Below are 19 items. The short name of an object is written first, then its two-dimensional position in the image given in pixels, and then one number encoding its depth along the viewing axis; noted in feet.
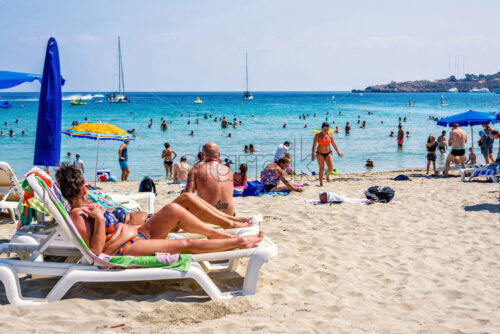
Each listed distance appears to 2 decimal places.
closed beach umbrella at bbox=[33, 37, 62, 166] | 16.31
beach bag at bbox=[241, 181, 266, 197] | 28.53
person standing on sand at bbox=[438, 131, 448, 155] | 57.76
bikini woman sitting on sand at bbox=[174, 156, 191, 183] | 37.97
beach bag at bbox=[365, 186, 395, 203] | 25.30
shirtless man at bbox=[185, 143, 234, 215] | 15.34
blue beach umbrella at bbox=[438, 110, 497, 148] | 38.88
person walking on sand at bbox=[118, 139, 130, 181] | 43.42
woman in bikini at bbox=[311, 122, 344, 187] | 32.56
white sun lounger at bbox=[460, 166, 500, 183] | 32.07
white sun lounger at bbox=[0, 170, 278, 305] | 10.53
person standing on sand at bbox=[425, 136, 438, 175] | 42.06
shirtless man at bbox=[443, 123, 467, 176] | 38.27
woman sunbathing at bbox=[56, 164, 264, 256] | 10.91
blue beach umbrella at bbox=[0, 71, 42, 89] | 18.67
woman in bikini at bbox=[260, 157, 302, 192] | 29.22
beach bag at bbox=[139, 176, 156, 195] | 25.85
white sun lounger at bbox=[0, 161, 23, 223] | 18.42
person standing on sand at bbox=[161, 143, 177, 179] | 48.06
